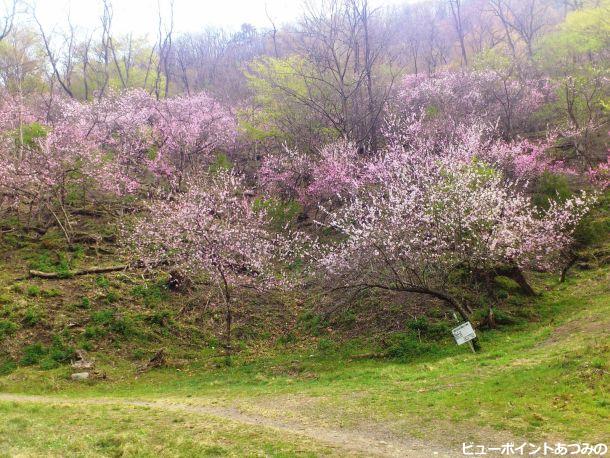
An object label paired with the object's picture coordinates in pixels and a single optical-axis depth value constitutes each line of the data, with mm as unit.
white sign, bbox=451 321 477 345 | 10914
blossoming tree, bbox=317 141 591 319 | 13016
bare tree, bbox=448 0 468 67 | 37172
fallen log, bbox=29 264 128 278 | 17578
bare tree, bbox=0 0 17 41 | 26831
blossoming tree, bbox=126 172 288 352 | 14961
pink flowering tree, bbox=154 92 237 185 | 24875
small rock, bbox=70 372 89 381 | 13023
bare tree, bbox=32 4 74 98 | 34497
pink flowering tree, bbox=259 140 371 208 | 21938
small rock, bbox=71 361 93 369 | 13484
